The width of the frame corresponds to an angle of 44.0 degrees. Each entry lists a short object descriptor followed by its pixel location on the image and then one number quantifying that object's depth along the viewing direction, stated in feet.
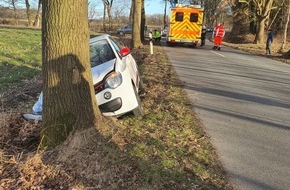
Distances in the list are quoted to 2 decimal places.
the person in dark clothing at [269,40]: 73.75
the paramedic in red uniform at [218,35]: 77.94
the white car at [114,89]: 21.02
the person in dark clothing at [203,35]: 82.90
